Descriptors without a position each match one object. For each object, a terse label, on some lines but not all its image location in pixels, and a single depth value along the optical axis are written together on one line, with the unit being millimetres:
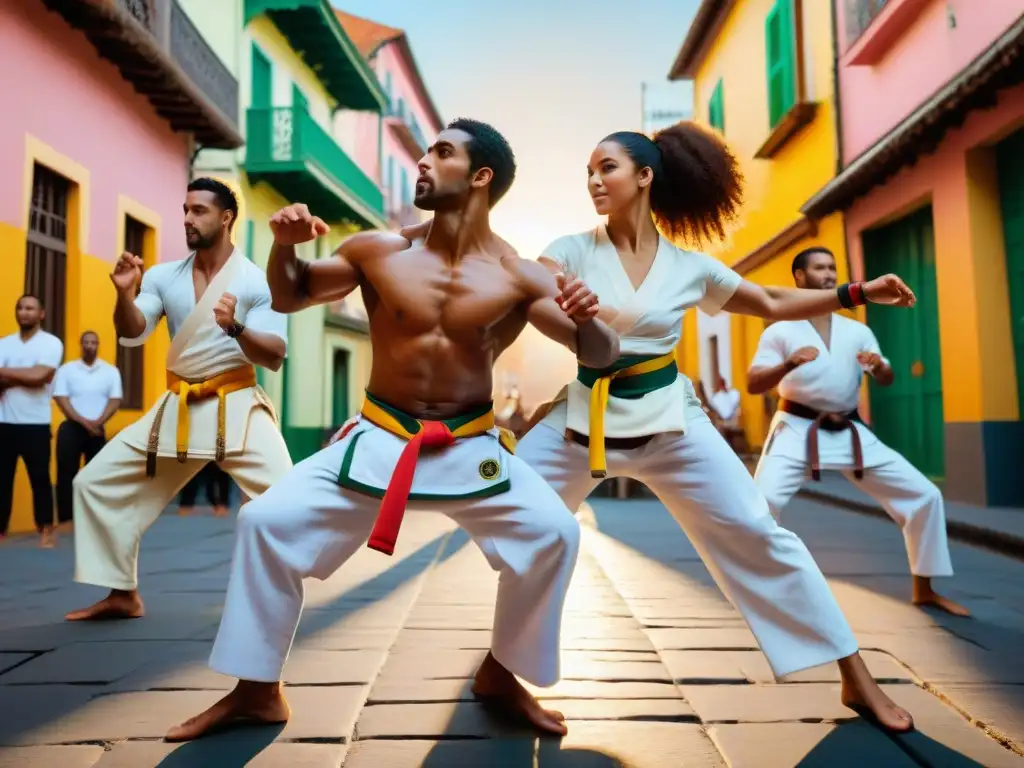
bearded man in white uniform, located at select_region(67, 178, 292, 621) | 3775
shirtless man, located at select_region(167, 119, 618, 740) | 2389
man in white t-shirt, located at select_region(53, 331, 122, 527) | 7492
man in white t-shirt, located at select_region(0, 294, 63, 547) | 6777
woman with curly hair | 2650
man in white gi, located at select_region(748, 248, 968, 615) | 4016
